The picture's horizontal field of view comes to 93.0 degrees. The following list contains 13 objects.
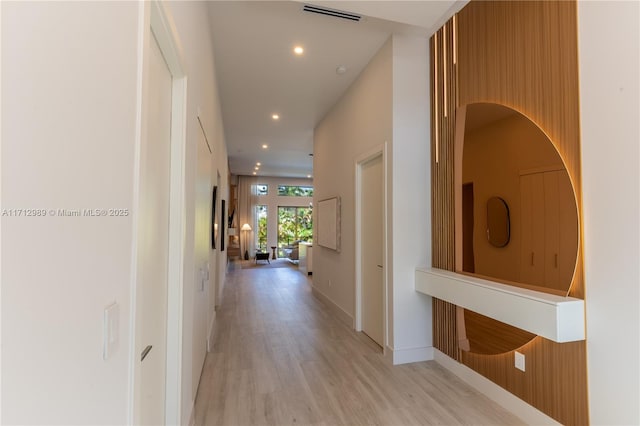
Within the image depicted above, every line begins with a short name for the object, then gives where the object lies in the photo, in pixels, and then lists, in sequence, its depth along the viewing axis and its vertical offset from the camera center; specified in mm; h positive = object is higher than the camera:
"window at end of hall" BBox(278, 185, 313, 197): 13266 +1382
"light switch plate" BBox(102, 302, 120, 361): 776 -286
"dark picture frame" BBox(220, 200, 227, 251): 5809 -230
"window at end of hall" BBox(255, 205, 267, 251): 12922 -217
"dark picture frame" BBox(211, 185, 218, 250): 3788 +49
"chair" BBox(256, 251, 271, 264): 11383 -1280
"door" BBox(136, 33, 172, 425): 1297 -84
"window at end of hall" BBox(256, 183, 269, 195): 12984 +1414
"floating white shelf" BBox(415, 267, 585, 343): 1824 -583
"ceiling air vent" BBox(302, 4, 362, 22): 2735 +1939
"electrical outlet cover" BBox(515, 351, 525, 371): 2250 -1038
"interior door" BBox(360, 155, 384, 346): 3572 -307
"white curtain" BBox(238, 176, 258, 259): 12547 +534
